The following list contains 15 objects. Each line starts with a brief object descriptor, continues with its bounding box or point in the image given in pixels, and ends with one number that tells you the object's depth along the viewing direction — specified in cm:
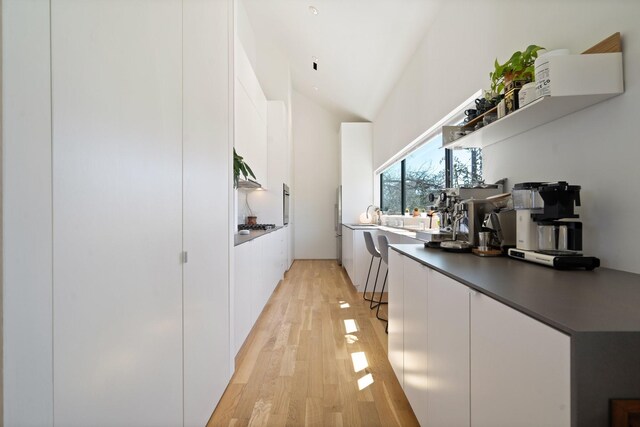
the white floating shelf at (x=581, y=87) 115
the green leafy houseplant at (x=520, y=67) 143
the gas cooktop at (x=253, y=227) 439
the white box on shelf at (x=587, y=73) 115
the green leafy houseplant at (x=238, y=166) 295
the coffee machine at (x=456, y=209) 190
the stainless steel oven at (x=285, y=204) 549
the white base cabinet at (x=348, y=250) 468
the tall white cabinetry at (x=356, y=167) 657
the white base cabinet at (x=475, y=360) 65
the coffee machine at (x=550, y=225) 121
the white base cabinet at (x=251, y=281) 231
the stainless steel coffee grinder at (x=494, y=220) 164
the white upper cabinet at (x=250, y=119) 348
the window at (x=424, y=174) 298
